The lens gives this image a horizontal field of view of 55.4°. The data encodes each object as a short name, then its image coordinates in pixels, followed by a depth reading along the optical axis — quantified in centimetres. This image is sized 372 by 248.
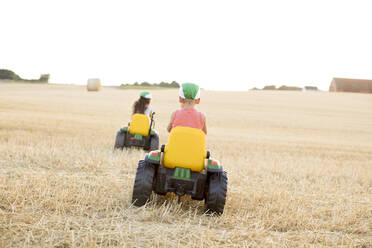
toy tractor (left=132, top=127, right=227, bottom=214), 409
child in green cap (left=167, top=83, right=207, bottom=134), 433
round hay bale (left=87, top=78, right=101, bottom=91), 4329
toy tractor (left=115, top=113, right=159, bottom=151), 819
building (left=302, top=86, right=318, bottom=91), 7300
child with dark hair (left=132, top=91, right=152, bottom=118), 847
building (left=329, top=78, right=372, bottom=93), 6731
